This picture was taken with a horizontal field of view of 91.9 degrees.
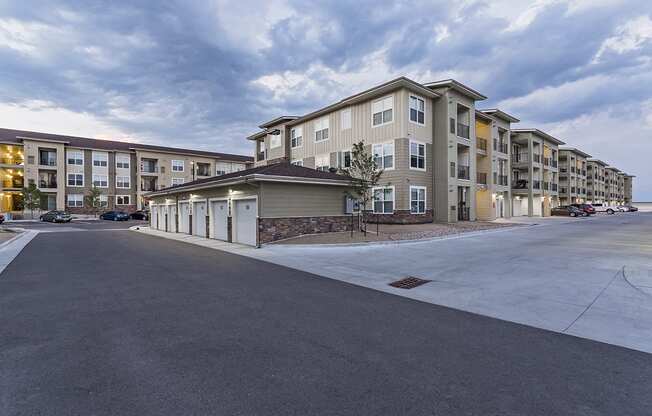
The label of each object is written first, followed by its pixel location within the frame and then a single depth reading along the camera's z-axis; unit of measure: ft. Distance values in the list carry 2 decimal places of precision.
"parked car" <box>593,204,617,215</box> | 193.32
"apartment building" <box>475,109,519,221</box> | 104.58
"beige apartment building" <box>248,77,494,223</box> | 75.82
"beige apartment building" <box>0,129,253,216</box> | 150.48
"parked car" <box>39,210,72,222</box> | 126.72
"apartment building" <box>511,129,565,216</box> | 134.21
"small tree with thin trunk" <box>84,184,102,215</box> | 151.64
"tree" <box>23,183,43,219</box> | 138.72
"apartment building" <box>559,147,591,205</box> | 188.62
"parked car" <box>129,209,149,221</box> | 150.68
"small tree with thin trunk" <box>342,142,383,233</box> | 58.75
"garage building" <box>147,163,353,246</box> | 51.26
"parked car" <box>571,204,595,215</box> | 141.79
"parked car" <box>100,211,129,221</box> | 141.37
